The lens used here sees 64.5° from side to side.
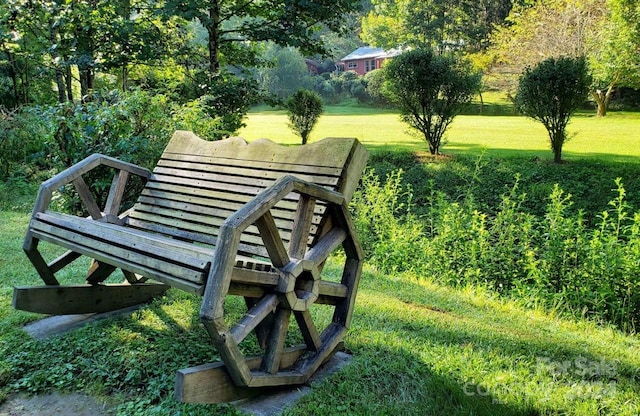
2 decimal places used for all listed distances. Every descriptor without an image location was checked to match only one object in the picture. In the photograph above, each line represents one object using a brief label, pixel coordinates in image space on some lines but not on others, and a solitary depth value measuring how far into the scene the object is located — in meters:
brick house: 49.12
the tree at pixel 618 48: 14.91
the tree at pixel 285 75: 39.81
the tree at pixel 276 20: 10.38
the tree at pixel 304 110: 15.01
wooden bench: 2.14
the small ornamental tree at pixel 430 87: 11.84
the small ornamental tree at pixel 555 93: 10.11
